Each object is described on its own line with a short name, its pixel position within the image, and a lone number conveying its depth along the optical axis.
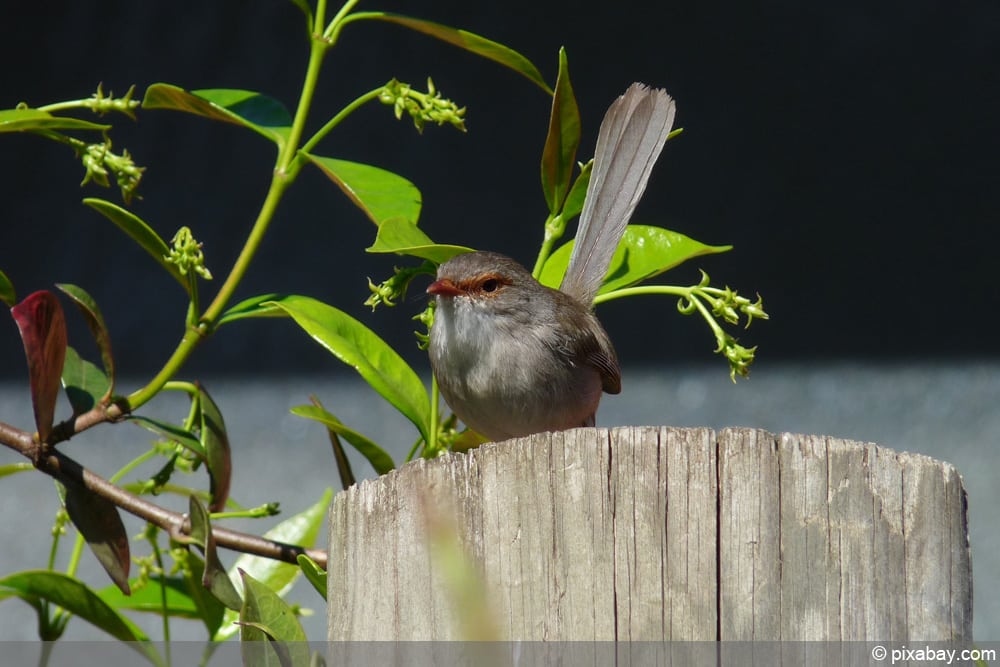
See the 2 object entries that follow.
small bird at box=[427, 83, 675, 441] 4.05
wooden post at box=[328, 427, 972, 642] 3.92
